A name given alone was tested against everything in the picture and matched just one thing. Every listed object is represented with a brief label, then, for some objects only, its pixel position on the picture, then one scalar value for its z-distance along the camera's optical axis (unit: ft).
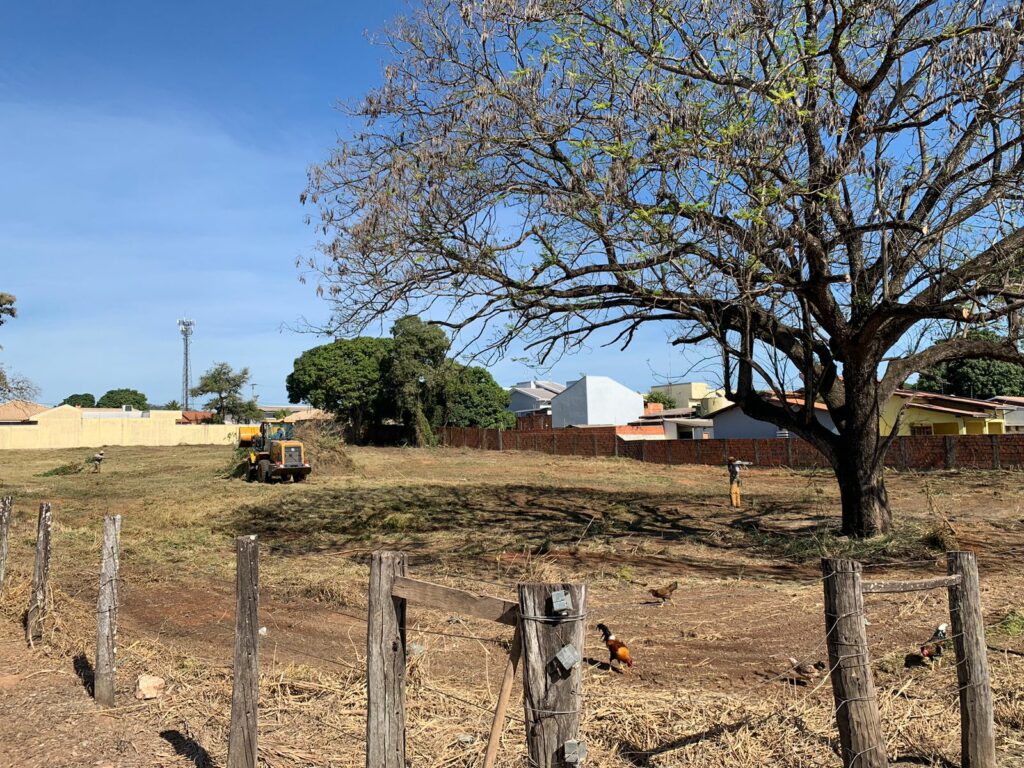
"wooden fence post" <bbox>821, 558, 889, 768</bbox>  12.94
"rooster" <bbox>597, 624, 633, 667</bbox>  21.03
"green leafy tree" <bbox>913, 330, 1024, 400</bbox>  171.83
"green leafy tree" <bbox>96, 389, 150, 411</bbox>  391.86
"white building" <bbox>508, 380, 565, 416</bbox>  266.98
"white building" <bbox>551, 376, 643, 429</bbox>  211.20
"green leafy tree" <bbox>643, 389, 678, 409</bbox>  243.03
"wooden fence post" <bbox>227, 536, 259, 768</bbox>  14.30
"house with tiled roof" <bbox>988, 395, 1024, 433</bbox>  139.83
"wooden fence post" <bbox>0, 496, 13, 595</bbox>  27.58
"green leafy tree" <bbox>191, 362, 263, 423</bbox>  241.35
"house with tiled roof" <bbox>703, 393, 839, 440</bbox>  139.85
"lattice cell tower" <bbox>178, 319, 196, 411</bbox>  290.56
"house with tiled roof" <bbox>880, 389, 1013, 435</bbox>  118.52
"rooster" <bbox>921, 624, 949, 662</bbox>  20.15
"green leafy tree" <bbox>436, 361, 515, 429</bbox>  180.96
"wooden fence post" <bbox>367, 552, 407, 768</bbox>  12.38
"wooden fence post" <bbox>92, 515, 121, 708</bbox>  18.48
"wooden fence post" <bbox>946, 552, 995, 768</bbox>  14.02
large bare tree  32.99
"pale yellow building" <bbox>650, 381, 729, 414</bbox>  192.95
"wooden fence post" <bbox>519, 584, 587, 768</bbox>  10.46
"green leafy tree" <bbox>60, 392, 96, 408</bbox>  395.14
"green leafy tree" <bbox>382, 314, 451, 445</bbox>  171.22
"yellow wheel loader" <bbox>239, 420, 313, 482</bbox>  90.27
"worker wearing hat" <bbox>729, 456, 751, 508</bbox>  63.05
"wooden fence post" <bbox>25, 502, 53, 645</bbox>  23.47
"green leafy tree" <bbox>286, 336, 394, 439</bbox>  183.42
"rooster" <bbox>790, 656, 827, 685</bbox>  19.95
